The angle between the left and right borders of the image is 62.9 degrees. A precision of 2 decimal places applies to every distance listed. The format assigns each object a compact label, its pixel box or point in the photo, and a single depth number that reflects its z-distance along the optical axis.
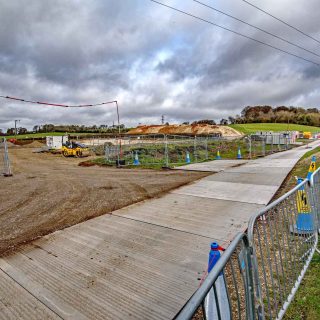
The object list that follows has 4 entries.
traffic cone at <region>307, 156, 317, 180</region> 6.70
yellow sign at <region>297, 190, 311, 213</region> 4.64
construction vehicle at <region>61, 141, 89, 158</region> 28.33
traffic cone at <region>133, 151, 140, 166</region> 17.58
